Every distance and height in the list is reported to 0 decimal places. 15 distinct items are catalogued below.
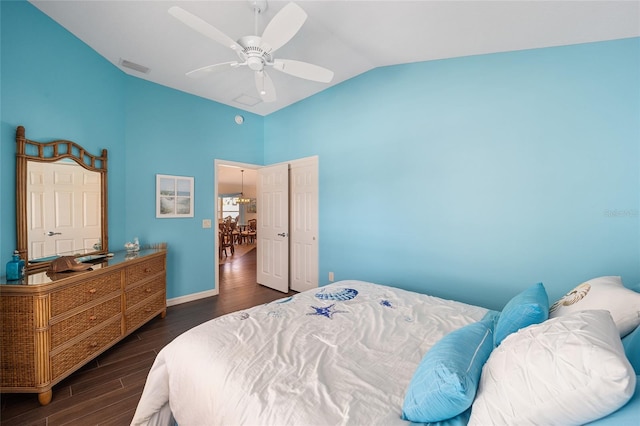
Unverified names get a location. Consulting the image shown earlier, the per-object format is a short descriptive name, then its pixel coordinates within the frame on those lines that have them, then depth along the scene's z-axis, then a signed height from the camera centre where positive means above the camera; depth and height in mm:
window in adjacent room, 12284 +115
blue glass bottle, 1778 -403
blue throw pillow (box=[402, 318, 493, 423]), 782 -548
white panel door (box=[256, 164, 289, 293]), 4125 -278
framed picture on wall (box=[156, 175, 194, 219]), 3480 +197
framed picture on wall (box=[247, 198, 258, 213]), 12259 +205
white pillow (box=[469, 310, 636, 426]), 601 -428
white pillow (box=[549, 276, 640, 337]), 1032 -407
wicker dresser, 1712 -832
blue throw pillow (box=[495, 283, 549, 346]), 1101 -459
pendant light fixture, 9947 +400
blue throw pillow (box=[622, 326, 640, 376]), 803 -458
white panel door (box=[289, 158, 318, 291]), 3811 -226
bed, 769 -667
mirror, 2021 +89
